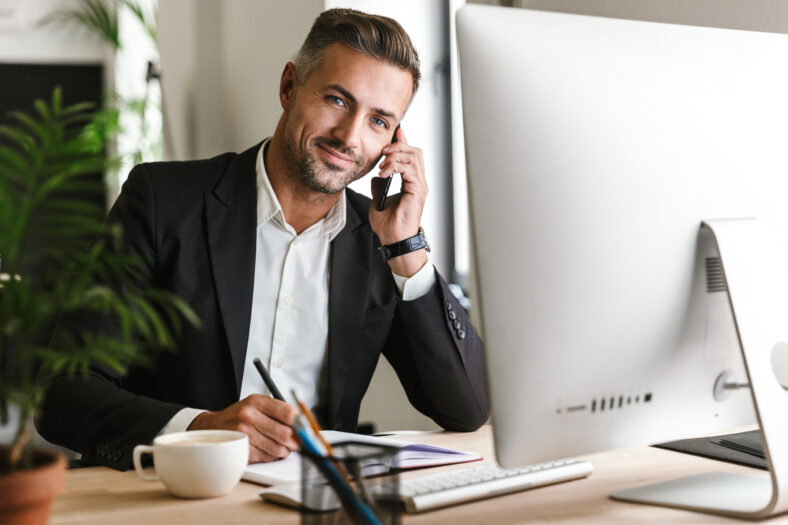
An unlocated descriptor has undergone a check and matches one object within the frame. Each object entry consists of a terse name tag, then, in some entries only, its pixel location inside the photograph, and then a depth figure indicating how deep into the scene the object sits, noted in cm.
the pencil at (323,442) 66
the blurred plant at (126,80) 438
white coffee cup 88
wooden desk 84
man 142
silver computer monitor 77
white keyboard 87
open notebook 98
